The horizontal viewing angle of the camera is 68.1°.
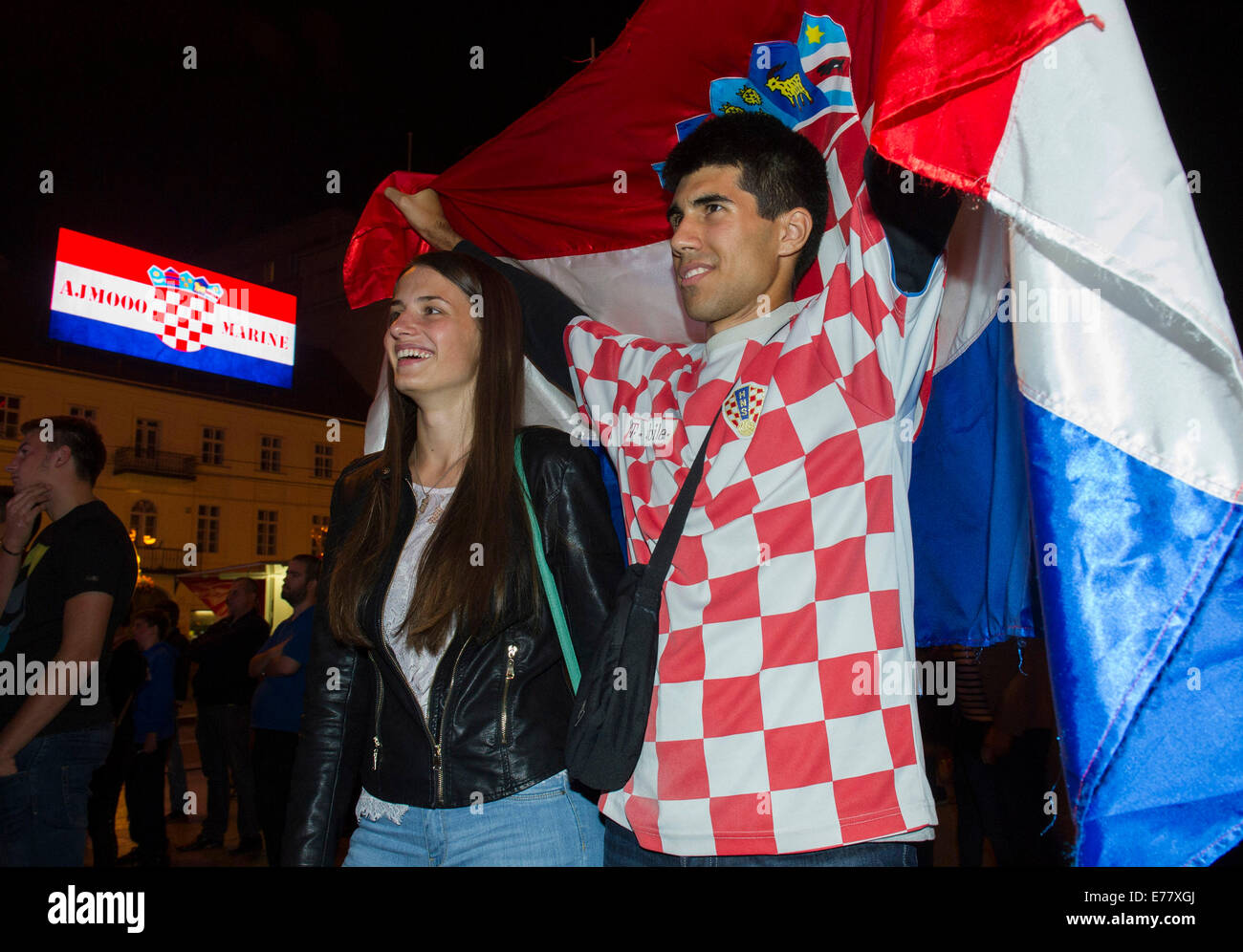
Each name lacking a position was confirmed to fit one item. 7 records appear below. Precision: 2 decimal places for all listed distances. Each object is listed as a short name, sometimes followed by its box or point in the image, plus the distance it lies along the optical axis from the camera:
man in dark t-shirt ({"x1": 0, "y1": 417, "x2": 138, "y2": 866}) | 2.71
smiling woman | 1.66
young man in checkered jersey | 1.31
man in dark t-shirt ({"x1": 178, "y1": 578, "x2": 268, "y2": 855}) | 5.95
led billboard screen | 14.52
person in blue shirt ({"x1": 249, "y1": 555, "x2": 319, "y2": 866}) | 4.71
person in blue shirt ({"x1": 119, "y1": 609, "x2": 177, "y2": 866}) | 5.25
